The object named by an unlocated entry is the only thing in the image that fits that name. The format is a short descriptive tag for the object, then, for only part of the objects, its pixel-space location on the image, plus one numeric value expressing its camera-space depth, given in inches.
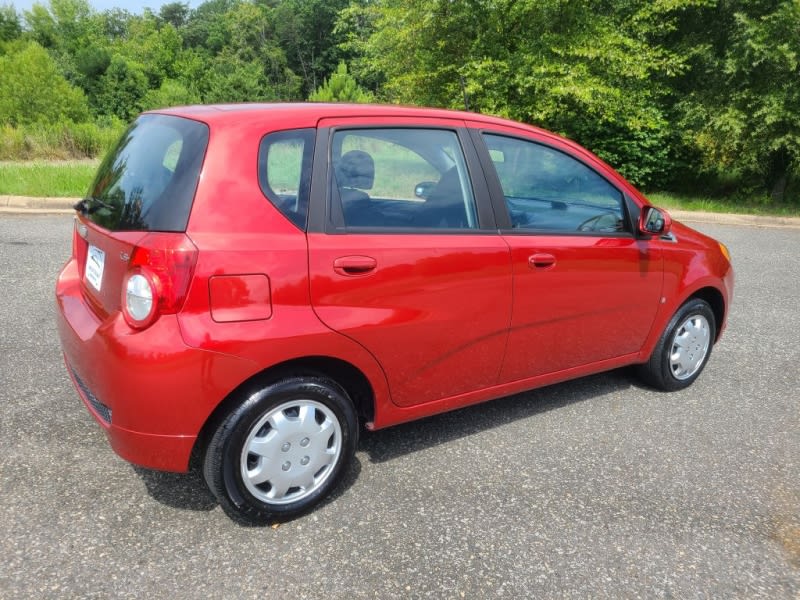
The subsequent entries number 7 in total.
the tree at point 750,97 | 518.6
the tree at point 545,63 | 516.7
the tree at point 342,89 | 1509.4
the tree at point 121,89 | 2758.4
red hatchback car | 88.2
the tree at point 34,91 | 1721.2
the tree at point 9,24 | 3238.2
